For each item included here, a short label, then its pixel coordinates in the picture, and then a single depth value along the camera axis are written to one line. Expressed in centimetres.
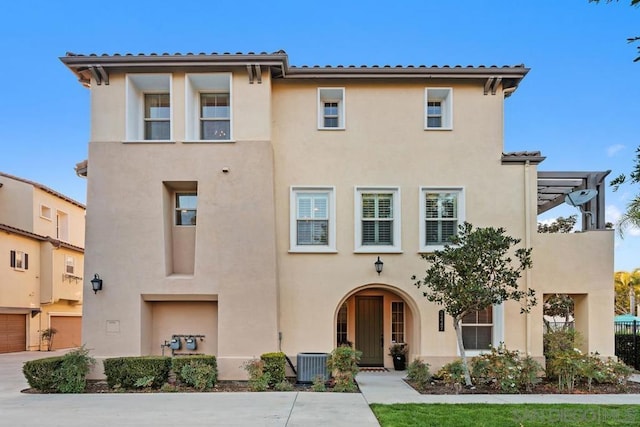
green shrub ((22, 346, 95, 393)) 1080
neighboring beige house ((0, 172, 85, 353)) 2130
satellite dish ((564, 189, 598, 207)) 1284
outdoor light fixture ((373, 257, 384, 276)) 1266
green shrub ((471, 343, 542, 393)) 1087
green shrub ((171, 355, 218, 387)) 1120
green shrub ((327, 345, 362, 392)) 1073
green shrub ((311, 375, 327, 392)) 1077
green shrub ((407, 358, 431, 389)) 1119
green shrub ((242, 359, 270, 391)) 1088
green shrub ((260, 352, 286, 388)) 1120
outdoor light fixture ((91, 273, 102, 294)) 1220
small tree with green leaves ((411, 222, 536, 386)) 1030
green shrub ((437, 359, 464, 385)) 1097
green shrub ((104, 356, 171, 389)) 1107
